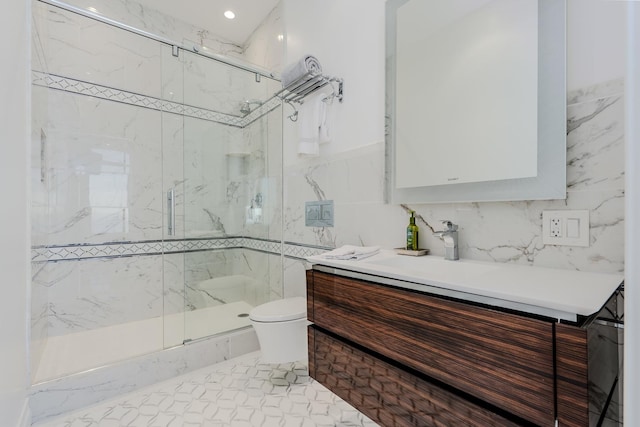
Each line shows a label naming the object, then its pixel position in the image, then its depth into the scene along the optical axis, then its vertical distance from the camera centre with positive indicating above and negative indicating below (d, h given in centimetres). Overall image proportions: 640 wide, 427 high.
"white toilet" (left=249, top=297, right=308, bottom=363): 173 -71
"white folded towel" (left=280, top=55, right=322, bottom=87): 190 +93
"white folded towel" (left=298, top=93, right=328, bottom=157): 200 +59
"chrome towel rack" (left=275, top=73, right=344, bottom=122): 192 +85
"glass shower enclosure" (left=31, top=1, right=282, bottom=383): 217 +16
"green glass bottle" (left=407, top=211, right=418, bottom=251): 144 -12
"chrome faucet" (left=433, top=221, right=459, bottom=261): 127 -12
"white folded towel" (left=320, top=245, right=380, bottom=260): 137 -20
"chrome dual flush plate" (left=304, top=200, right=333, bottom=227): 201 -1
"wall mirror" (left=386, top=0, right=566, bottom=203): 104 +46
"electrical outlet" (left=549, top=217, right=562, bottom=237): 103 -5
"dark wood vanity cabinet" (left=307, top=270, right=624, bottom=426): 63 -40
